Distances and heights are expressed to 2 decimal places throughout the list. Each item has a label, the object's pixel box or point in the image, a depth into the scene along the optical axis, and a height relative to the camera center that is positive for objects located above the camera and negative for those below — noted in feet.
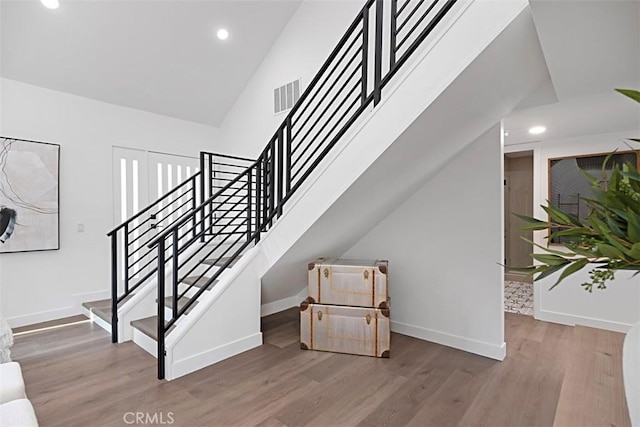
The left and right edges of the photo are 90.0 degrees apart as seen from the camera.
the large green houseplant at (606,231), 1.69 -0.09
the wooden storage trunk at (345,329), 9.37 -3.43
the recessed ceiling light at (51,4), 10.62 +7.12
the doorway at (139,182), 14.26 +1.59
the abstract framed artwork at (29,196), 11.57 +0.79
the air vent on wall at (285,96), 14.82 +5.68
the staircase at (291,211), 6.54 +0.13
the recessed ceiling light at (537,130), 10.91 +3.00
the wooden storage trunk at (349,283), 9.42 -2.04
